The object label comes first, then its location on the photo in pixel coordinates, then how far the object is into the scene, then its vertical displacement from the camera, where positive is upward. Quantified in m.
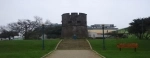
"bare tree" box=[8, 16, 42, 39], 26.54 +0.44
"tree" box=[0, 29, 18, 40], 29.41 -1.75
